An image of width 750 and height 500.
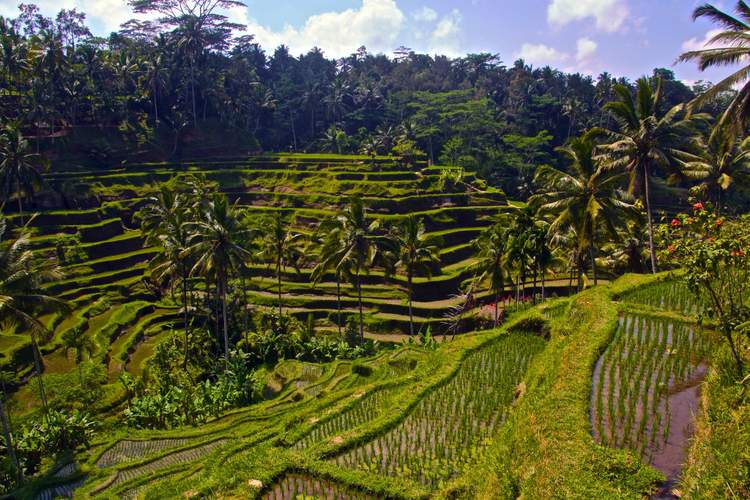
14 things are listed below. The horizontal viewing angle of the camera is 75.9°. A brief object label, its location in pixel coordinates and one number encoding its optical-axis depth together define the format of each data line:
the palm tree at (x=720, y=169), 26.43
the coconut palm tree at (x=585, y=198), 19.61
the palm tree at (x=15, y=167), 34.72
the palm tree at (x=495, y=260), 25.19
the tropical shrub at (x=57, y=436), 18.06
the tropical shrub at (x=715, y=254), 7.98
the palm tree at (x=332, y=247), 26.22
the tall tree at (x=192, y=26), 62.81
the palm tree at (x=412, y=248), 27.70
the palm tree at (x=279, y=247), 30.91
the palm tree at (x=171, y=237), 26.58
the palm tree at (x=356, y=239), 25.80
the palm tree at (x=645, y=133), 19.69
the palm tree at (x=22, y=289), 15.69
